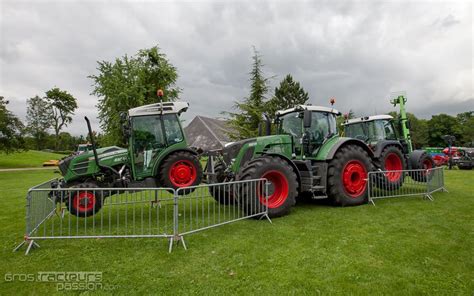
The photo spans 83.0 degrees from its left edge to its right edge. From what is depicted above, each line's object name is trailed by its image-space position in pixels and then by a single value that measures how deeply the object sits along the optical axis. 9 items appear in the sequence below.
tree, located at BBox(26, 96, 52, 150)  61.74
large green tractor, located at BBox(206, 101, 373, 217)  6.02
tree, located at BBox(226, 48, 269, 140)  17.88
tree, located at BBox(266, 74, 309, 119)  42.12
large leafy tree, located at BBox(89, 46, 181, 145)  17.92
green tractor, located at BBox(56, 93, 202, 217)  6.40
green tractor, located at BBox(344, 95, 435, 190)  9.35
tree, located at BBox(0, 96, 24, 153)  24.14
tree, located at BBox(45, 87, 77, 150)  52.58
